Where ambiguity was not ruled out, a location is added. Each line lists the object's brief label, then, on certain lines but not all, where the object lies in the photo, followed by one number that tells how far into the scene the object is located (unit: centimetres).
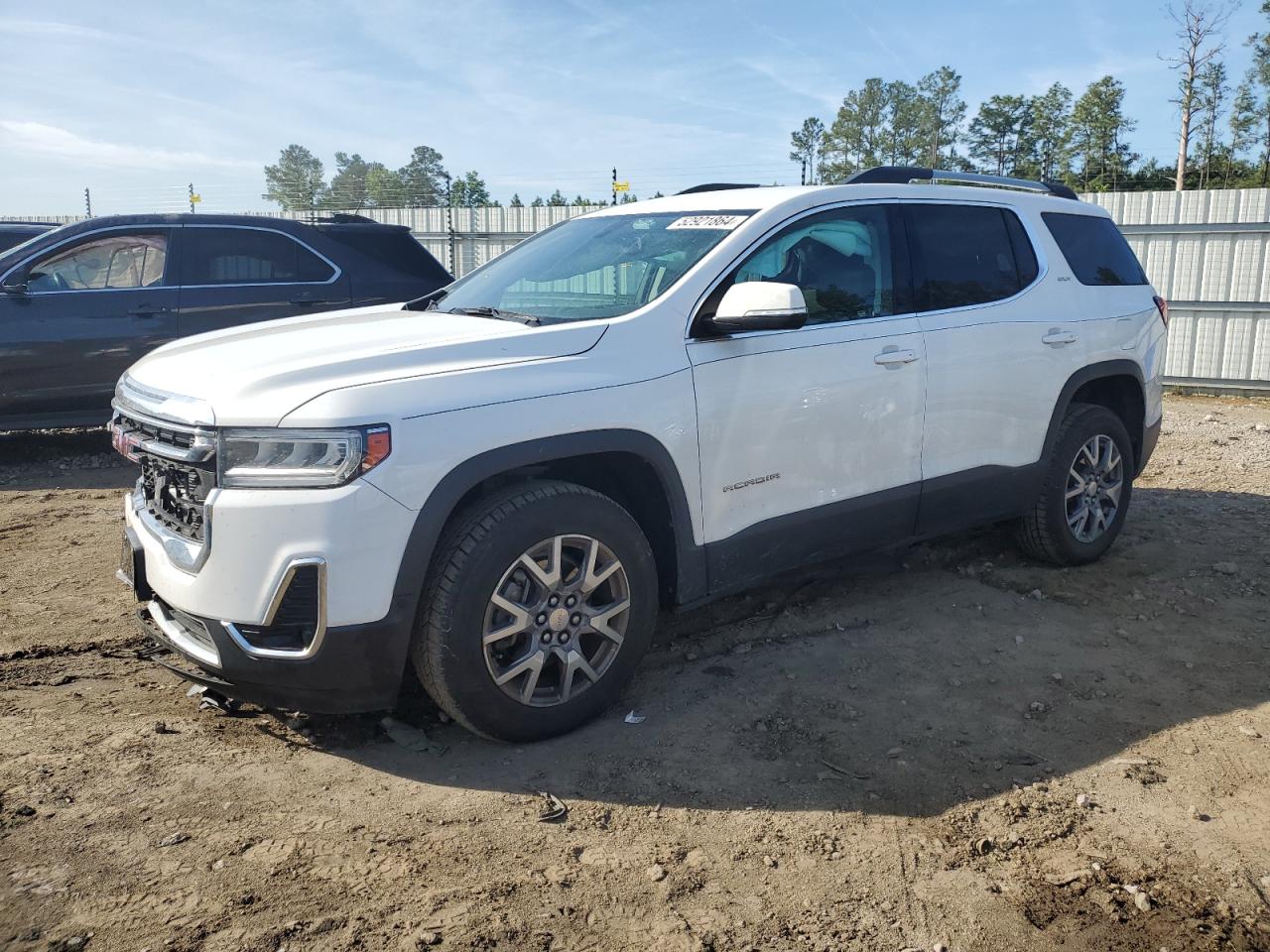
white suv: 291
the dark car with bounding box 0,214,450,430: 743
